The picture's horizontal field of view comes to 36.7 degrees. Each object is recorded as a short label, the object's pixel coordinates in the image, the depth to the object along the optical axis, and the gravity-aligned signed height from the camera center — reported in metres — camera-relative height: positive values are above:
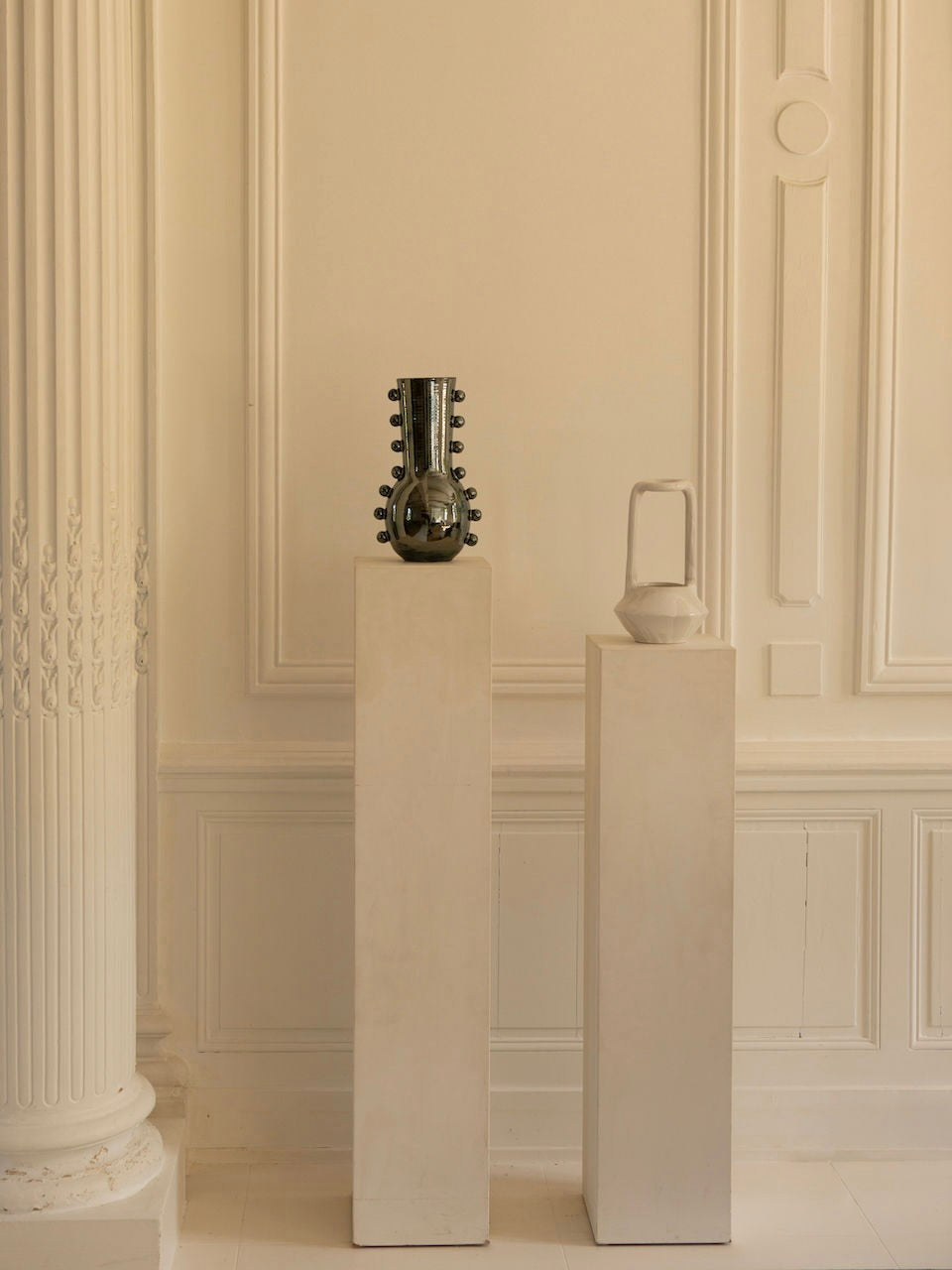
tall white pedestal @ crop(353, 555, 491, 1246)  2.71 -0.59
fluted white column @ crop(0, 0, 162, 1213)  2.53 +0.00
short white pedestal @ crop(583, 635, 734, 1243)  2.75 -0.66
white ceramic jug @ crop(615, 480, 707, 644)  2.77 -0.01
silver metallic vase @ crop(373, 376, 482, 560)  2.74 +0.22
